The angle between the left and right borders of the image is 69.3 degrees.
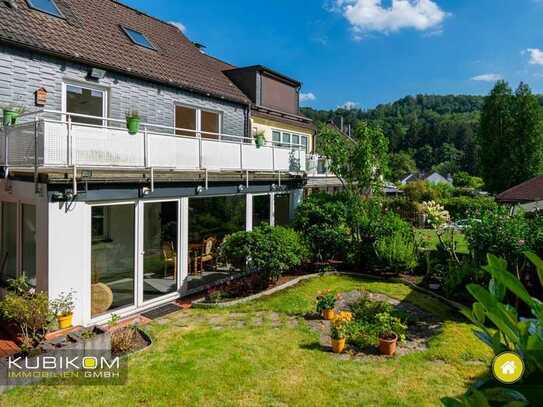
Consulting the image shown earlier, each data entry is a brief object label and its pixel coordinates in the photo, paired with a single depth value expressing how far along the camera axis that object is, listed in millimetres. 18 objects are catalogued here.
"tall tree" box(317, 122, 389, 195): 15953
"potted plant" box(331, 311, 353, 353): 7676
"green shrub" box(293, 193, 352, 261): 14445
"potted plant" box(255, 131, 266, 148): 14409
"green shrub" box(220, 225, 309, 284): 11500
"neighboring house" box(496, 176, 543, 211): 22000
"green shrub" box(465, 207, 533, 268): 9852
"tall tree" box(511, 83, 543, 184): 45312
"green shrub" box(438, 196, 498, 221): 31219
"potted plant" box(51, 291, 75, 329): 7902
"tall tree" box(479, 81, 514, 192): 46656
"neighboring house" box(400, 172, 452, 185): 84488
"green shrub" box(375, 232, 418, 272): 13523
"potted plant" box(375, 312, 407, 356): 7551
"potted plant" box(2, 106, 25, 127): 9109
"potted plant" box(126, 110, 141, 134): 9484
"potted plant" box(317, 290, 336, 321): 9484
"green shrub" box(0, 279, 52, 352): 7254
